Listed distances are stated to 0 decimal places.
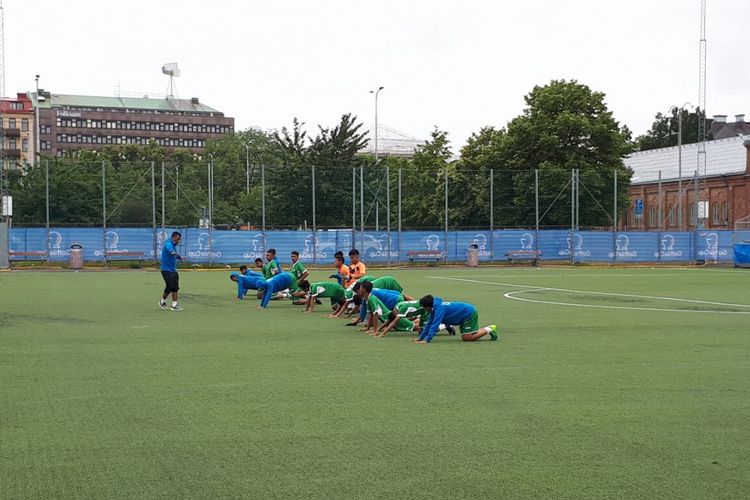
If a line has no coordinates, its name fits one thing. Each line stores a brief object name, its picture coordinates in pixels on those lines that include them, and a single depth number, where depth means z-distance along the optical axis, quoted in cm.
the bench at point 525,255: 4881
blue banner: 4350
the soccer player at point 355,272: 1975
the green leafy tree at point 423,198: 5325
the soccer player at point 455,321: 1405
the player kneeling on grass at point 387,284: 1665
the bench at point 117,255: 4369
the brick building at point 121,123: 16575
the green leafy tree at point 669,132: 10256
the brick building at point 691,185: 7362
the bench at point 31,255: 4250
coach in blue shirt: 2022
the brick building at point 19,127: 13381
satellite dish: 16500
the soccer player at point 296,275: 2154
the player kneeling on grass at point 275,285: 2059
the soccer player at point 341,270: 2020
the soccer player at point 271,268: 2394
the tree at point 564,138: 5856
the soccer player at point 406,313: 1473
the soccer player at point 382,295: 1520
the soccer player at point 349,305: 1747
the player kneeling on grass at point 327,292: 1902
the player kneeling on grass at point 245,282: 2311
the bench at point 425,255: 4791
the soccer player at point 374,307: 1520
